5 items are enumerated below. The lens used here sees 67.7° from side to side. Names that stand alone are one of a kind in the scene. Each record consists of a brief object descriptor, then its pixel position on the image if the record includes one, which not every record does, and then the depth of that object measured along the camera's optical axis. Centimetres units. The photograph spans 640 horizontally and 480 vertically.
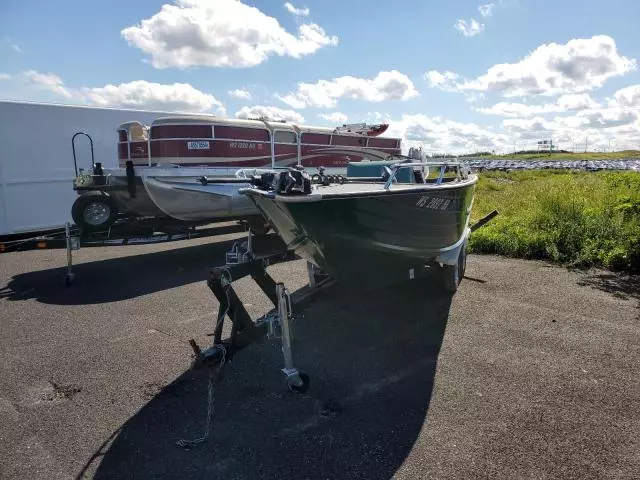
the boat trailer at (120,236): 730
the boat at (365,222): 412
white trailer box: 1092
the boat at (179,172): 859
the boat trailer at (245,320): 380
